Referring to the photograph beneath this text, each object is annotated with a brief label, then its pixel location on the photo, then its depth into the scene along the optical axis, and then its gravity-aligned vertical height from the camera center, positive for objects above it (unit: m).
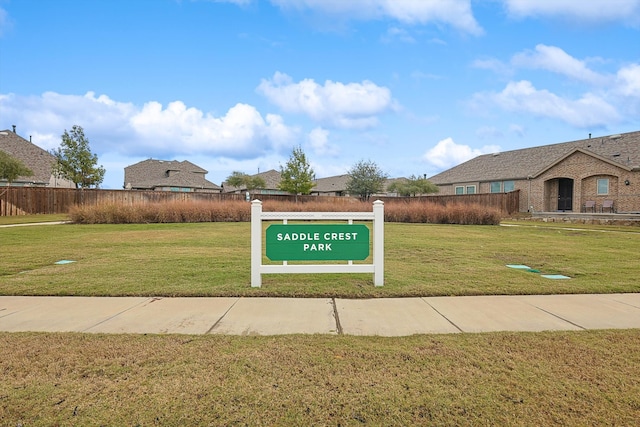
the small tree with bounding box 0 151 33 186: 27.91 +2.82
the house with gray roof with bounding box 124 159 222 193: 48.75 +3.76
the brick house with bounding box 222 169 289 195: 55.91 +3.21
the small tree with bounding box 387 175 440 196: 39.56 +1.95
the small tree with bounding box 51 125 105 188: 33.06 +4.09
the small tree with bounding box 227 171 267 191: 53.31 +3.46
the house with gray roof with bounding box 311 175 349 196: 56.97 +2.93
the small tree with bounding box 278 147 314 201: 40.47 +3.24
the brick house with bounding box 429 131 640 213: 24.92 +2.30
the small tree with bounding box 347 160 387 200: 42.69 +2.82
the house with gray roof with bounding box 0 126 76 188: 33.59 +4.52
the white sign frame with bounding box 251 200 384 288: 5.74 -0.71
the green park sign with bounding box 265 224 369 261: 5.74 -0.62
